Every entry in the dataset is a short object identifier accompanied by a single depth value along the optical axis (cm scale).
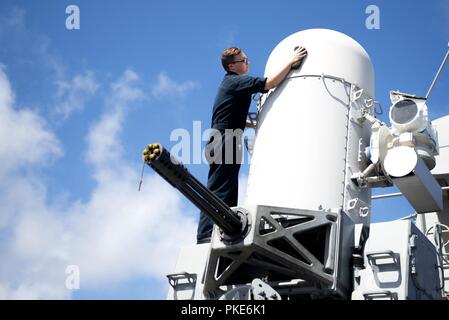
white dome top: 636
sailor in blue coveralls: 610
